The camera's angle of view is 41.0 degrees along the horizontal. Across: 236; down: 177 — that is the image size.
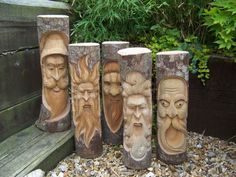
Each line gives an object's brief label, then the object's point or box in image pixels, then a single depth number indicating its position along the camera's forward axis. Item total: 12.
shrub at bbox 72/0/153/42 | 2.84
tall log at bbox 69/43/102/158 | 2.12
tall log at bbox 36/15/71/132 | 2.25
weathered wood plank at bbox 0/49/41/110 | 2.23
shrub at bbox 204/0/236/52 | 2.22
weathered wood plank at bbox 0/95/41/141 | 2.26
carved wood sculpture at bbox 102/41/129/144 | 2.27
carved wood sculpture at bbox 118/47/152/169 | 1.96
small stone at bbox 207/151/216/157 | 2.41
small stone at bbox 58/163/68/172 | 2.18
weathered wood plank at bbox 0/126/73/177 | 1.89
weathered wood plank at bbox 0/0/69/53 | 2.21
